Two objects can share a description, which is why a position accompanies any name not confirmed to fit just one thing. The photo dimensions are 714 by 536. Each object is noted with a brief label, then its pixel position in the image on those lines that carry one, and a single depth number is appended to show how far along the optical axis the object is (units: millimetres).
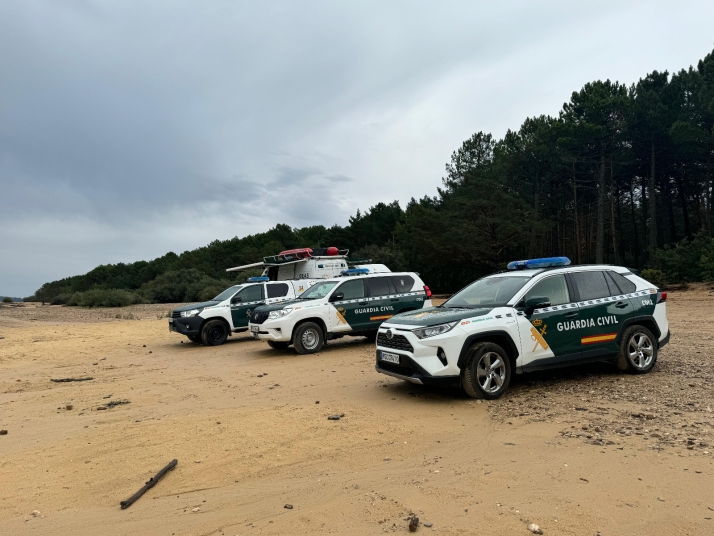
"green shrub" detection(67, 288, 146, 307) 40531
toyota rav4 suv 6391
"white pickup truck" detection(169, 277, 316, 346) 14578
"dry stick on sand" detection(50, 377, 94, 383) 9984
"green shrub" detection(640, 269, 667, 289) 26734
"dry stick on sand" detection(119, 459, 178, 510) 3942
